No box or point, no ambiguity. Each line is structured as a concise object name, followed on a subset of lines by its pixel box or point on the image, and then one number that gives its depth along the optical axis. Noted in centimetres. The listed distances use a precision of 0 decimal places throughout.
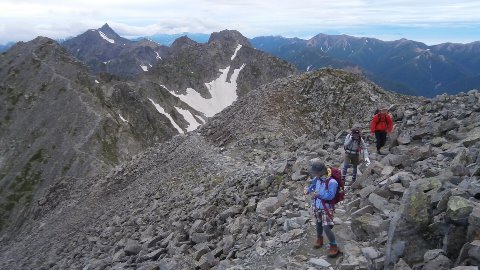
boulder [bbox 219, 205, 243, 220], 2045
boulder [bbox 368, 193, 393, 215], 1375
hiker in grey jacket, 1830
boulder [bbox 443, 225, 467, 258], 967
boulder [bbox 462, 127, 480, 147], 1683
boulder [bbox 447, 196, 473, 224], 970
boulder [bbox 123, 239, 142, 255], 2250
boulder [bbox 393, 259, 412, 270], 982
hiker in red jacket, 2108
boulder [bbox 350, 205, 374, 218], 1434
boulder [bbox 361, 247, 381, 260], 1162
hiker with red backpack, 1301
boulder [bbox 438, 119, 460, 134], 2038
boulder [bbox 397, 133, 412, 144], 2088
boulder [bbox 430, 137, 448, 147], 1885
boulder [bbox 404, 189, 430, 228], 1052
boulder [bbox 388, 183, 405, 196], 1455
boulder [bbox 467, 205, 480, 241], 923
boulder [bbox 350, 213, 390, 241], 1273
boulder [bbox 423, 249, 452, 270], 940
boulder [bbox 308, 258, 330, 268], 1271
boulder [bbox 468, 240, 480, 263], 884
